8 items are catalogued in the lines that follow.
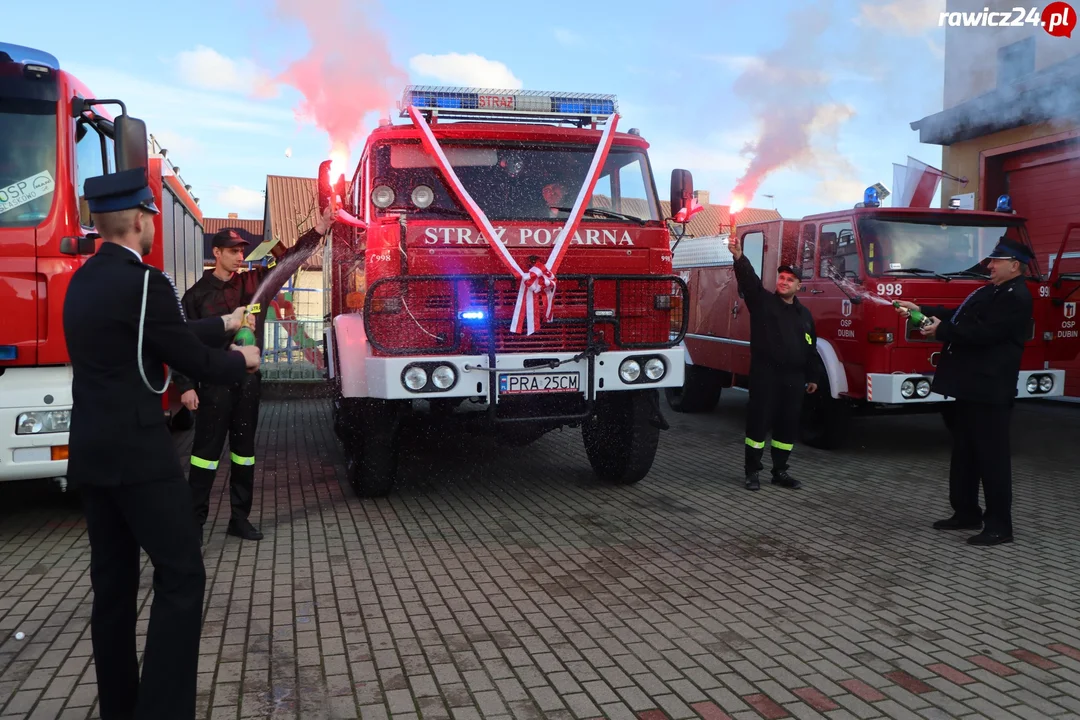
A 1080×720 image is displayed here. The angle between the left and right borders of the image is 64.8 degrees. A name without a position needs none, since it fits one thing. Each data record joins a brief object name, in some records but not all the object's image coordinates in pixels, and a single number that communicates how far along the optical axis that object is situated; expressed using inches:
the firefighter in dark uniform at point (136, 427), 106.6
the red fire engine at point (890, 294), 310.0
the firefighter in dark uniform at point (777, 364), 278.5
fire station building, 415.8
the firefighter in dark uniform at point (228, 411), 208.1
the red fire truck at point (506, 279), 227.3
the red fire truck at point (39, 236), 205.6
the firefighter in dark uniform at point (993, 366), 214.1
